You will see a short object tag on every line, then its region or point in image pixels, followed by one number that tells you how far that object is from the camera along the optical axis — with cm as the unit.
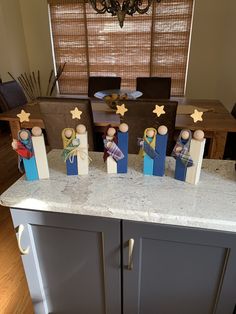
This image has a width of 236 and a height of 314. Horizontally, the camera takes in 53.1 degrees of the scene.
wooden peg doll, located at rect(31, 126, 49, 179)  91
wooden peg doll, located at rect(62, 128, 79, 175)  93
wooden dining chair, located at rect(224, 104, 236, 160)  232
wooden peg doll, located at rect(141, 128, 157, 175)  92
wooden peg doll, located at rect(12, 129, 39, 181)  90
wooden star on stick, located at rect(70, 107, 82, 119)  99
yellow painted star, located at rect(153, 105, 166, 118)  96
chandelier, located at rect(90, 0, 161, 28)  180
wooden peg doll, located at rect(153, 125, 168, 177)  90
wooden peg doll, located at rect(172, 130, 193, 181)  89
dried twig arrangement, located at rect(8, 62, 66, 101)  415
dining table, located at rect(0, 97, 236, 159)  190
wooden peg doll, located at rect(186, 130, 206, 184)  85
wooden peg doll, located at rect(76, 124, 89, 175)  92
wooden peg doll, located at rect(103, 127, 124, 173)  94
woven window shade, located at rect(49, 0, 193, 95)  353
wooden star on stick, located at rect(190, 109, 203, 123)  88
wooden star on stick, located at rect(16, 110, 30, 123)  95
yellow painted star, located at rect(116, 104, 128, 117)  103
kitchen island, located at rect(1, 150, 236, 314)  79
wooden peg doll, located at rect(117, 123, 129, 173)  92
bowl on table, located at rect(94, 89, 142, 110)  221
